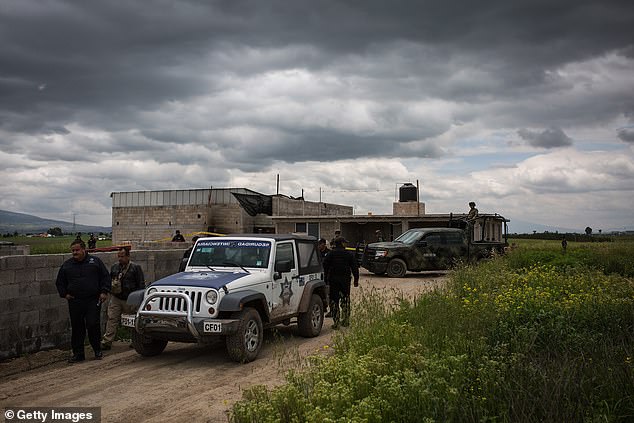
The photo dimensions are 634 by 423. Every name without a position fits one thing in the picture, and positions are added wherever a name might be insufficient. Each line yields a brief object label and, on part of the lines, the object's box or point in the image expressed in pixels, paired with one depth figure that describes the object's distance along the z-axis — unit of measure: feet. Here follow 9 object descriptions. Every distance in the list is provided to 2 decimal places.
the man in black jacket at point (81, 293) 27.32
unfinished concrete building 120.16
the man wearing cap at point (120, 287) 30.76
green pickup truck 66.80
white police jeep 25.84
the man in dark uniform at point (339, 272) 36.94
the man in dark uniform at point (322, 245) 42.99
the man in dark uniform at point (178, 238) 71.43
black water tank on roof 114.66
